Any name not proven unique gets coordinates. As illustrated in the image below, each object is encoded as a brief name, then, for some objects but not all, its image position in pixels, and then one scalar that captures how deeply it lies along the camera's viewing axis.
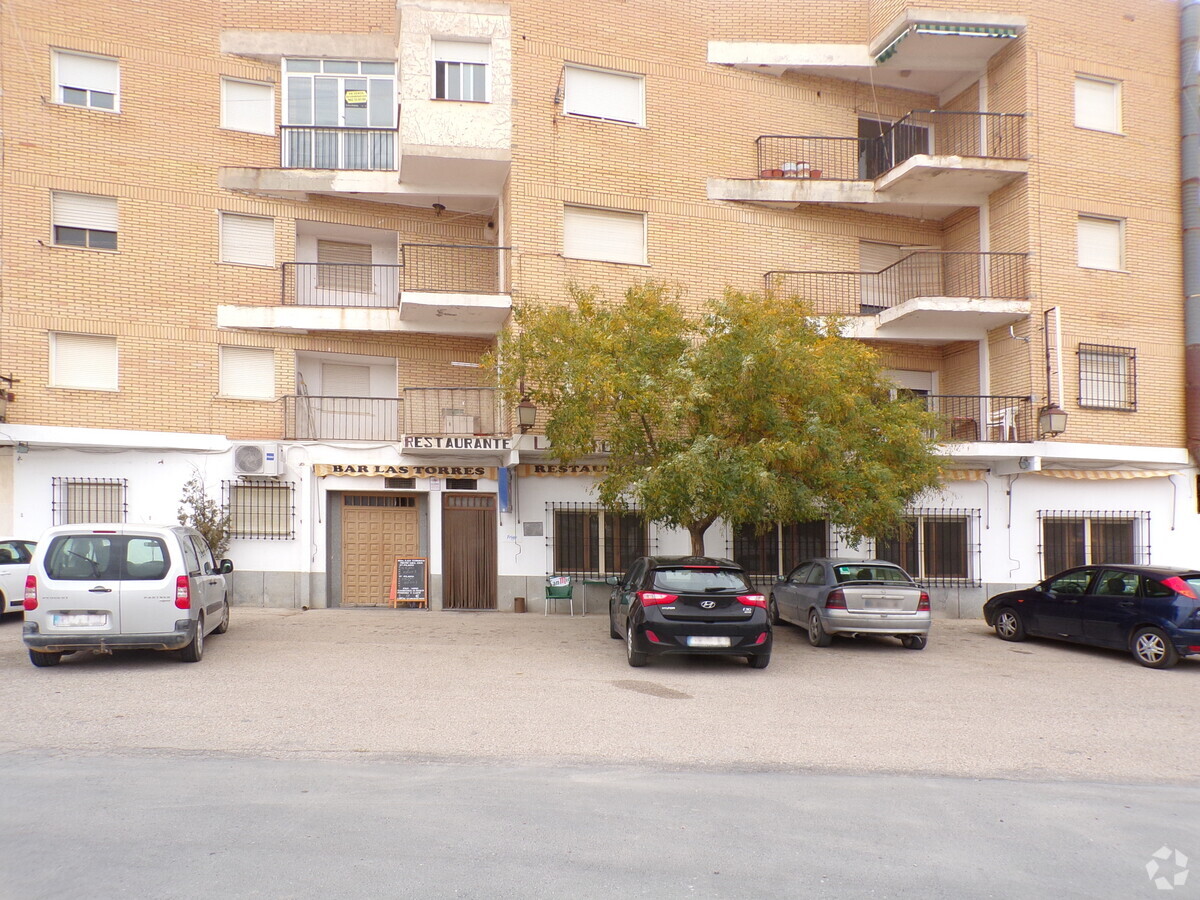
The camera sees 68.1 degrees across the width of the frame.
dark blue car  11.65
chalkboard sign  17.84
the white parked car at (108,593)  9.94
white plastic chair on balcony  18.22
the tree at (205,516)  16.80
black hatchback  10.84
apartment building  17.42
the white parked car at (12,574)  14.40
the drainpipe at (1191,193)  18.81
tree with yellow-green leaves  12.51
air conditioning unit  17.33
